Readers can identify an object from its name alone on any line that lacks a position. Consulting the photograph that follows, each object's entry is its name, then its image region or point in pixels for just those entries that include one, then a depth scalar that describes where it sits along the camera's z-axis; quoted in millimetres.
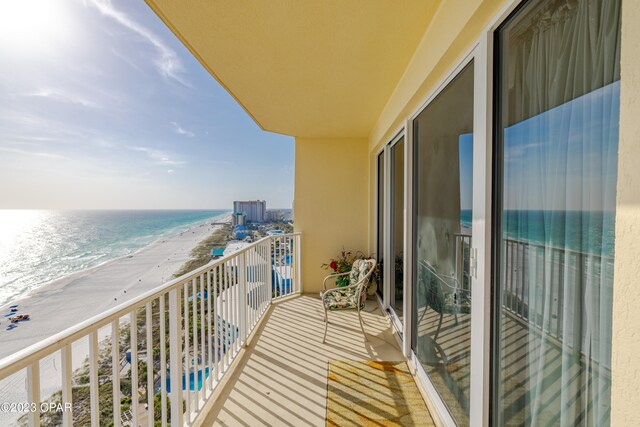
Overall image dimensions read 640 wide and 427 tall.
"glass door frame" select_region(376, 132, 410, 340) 3223
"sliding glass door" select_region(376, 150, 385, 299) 3891
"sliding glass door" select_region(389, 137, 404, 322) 2945
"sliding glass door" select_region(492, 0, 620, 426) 699
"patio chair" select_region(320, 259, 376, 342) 2869
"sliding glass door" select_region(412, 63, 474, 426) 1457
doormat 1793
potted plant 3988
